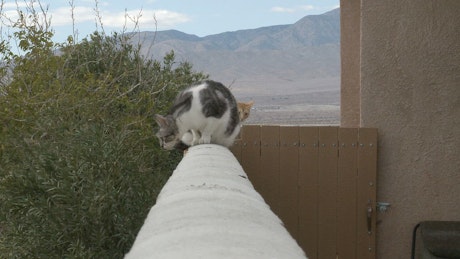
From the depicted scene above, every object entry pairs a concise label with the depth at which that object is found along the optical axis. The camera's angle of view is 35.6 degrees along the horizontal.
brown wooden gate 6.91
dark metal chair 6.31
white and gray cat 5.27
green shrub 5.09
